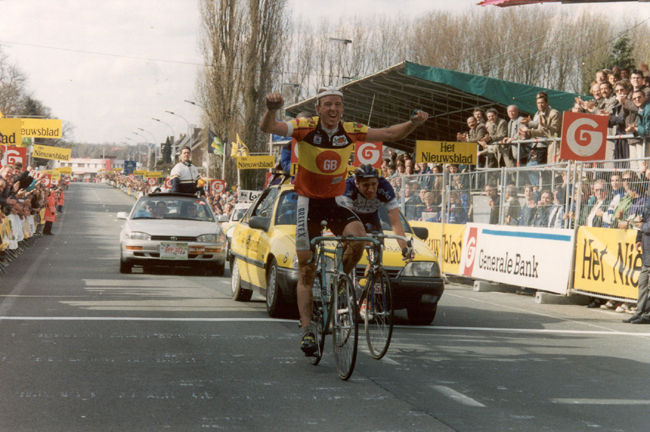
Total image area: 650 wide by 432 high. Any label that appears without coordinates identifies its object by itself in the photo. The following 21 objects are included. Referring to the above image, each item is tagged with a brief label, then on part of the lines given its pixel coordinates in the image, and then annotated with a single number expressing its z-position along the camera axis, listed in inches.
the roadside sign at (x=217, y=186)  1857.4
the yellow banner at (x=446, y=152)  732.7
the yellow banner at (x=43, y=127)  1537.9
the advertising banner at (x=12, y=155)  1163.5
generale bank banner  547.2
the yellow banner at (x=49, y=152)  1659.7
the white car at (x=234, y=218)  859.4
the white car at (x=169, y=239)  612.1
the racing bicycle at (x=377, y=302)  257.6
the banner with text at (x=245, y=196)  1386.6
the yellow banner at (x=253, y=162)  1386.6
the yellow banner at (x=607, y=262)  482.0
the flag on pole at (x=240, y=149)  1753.0
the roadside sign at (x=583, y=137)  543.5
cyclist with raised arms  269.6
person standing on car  728.3
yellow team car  370.9
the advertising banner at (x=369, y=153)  803.4
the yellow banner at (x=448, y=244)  695.1
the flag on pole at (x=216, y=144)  2294.5
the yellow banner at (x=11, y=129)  1097.4
